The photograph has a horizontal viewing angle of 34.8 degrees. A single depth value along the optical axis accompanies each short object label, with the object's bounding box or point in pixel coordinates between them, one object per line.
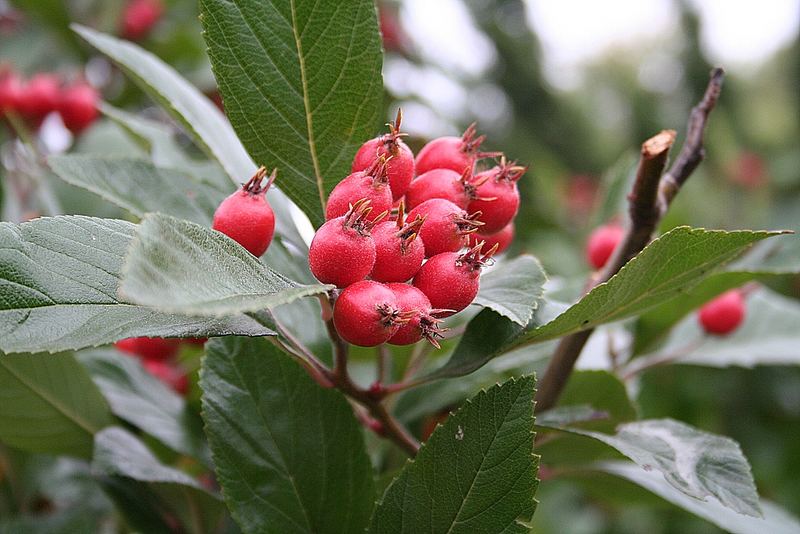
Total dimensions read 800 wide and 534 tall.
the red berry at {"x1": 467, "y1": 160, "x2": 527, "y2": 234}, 0.24
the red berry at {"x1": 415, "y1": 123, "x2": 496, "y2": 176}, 0.25
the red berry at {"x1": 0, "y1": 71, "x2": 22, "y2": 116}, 0.48
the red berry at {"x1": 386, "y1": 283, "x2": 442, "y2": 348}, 0.22
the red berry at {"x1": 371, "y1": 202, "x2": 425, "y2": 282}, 0.22
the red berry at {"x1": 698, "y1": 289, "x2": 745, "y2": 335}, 0.34
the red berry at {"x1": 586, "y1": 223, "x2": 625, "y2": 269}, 0.32
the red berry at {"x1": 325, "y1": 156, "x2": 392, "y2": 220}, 0.22
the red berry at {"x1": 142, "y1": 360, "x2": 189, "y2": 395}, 0.37
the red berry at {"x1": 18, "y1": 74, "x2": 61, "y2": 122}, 0.48
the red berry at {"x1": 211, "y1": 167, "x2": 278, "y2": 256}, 0.23
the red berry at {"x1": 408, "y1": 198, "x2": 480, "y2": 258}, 0.23
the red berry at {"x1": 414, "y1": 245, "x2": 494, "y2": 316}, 0.22
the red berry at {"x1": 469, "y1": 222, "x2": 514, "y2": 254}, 0.25
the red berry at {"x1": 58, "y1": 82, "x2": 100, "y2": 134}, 0.49
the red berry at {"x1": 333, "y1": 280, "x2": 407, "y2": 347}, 0.21
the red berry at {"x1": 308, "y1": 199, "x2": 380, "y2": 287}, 0.21
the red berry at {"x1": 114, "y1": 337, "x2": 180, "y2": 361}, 0.38
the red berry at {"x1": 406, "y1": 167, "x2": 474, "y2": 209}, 0.24
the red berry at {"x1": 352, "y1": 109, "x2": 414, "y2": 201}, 0.23
